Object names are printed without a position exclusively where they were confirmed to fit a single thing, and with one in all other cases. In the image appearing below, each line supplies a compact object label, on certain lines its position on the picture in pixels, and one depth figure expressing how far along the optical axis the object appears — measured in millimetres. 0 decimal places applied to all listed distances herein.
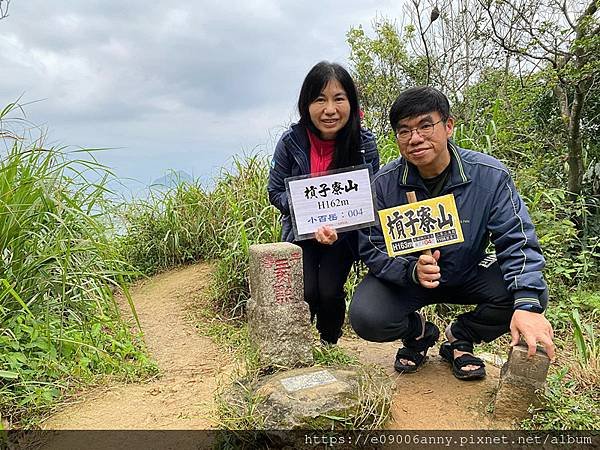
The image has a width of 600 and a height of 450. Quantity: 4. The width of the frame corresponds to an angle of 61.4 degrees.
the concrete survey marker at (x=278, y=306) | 2055
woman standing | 2129
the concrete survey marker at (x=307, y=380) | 1875
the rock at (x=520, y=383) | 1808
